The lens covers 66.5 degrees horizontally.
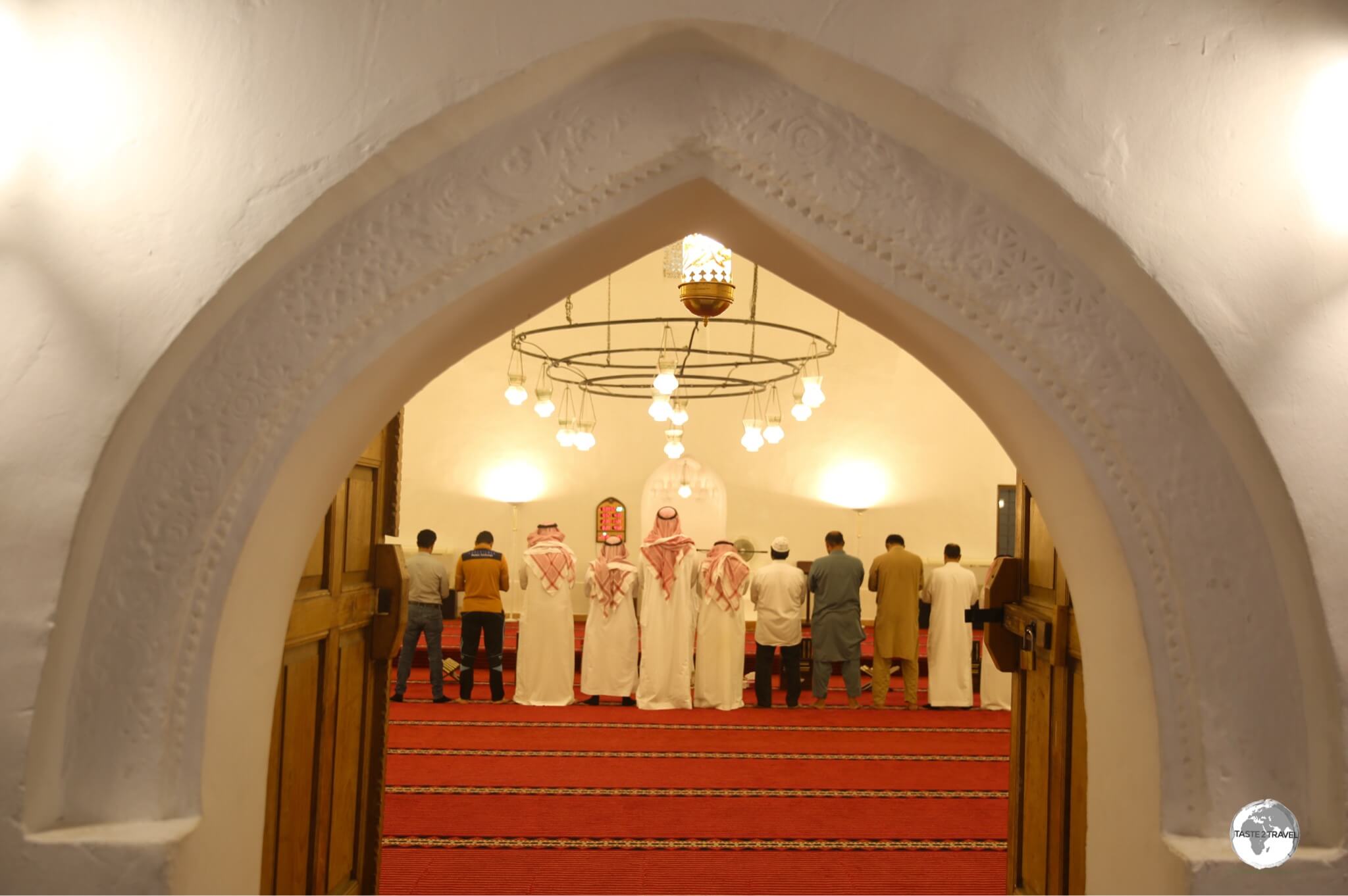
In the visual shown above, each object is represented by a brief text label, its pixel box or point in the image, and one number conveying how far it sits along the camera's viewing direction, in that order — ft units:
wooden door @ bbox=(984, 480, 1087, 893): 7.89
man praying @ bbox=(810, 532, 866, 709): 21.98
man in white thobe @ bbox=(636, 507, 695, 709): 22.27
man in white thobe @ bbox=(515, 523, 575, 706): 22.35
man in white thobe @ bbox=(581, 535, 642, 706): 22.43
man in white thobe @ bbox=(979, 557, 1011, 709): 22.59
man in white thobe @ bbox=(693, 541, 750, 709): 22.33
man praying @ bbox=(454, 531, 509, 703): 22.31
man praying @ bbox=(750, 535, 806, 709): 22.21
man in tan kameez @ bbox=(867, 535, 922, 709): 22.48
